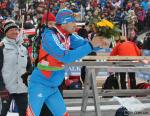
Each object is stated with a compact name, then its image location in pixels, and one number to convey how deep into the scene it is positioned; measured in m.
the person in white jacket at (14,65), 9.81
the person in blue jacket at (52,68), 8.13
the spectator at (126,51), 14.87
